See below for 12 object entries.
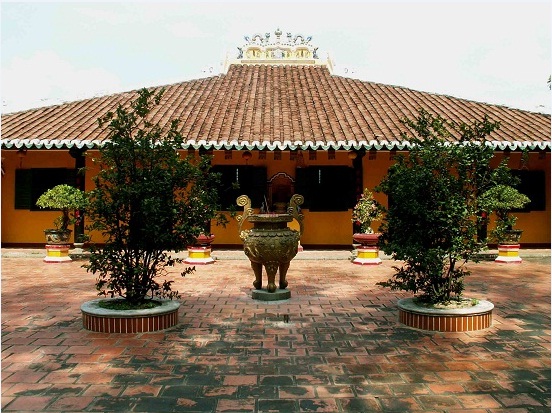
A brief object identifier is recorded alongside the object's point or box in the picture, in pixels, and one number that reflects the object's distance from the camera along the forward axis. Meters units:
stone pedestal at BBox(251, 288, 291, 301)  6.65
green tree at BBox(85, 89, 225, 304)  5.20
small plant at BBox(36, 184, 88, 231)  10.30
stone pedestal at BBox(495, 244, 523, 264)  10.77
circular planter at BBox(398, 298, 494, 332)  5.10
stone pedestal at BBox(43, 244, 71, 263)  10.60
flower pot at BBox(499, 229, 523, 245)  10.84
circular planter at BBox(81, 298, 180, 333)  5.00
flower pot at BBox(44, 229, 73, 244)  10.70
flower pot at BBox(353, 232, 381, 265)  10.63
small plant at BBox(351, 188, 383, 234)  10.77
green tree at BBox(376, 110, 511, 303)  5.18
